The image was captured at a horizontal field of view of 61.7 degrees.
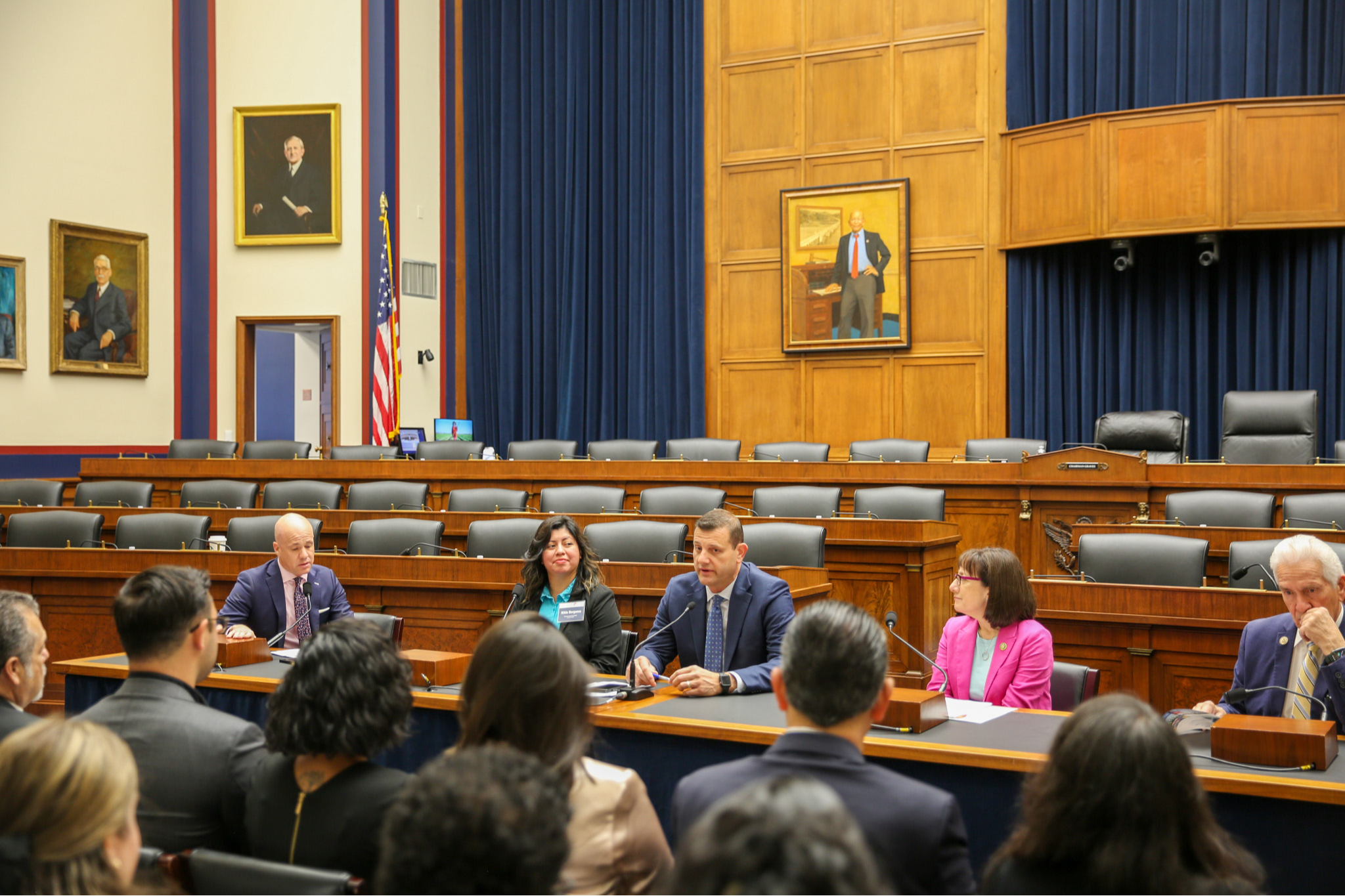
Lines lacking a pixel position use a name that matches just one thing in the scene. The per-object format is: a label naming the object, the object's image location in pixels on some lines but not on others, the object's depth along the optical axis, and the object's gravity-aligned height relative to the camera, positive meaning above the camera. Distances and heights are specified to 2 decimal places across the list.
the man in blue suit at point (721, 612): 3.51 -0.60
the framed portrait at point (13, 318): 8.71 +0.80
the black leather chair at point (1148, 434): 6.66 -0.07
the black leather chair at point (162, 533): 5.53 -0.55
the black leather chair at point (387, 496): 6.44 -0.43
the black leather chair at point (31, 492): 7.04 -0.44
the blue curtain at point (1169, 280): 8.13 +1.08
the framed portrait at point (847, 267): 9.32 +1.31
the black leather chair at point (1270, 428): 6.48 -0.03
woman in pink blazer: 3.21 -0.64
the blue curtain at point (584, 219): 10.34 +1.93
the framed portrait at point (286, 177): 10.20 +2.23
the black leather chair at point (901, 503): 5.66 -0.41
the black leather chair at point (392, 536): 5.20 -0.53
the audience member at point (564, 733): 1.61 -0.45
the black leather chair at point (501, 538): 5.03 -0.52
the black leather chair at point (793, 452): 7.11 -0.19
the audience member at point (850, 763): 1.47 -0.47
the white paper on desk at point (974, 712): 2.75 -0.73
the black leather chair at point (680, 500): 5.89 -0.41
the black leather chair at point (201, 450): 8.24 -0.21
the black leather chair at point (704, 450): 7.32 -0.18
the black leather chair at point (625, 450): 7.38 -0.19
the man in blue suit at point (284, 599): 4.18 -0.67
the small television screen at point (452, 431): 9.40 -0.08
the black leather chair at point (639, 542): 4.87 -0.52
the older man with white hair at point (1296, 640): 2.86 -0.58
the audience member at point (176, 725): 1.91 -0.53
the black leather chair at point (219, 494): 6.62 -0.43
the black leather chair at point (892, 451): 6.97 -0.18
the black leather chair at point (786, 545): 4.73 -0.52
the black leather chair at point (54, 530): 5.73 -0.55
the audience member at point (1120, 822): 1.34 -0.49
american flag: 9.37 +0.49
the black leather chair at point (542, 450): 7.90 -0.20
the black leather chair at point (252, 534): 5.38 -0.54
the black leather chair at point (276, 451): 8.04 -0.21
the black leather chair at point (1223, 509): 5.12 -0.40
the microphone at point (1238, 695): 2.54 -0.64
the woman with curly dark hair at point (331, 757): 1.70 -0.53
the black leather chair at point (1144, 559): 4.22 -0.53
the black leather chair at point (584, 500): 6.11 -0.43
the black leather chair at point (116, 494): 6.79 -0.44
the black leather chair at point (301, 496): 6.59 -0.44
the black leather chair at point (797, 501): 5.70 -0.40
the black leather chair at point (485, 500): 6.18 -0.44
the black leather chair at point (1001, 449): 6.96 -0.17
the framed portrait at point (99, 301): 9.09 +1.00
